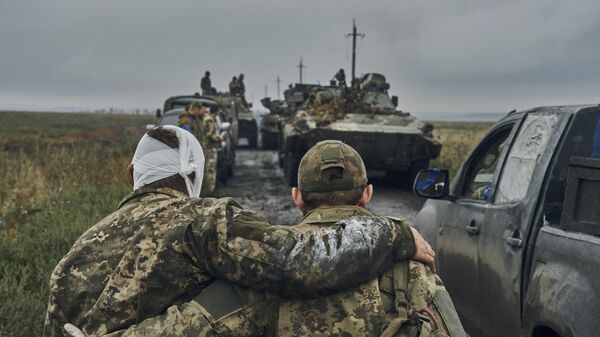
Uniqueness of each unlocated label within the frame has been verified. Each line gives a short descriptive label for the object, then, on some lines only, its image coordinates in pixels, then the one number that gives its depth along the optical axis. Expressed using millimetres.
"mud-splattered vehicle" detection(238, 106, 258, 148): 23672
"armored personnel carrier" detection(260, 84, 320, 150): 19359
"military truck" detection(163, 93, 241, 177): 14012
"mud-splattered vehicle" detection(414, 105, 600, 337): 2553
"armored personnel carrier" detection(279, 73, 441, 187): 12453
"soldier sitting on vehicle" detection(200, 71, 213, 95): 24109
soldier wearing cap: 2012
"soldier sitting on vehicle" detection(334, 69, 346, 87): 19719
